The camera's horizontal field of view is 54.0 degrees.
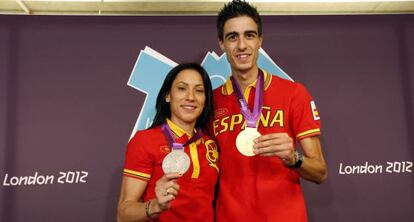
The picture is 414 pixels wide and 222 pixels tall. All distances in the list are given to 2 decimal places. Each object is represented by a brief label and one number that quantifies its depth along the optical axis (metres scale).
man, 1.73
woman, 1.68
